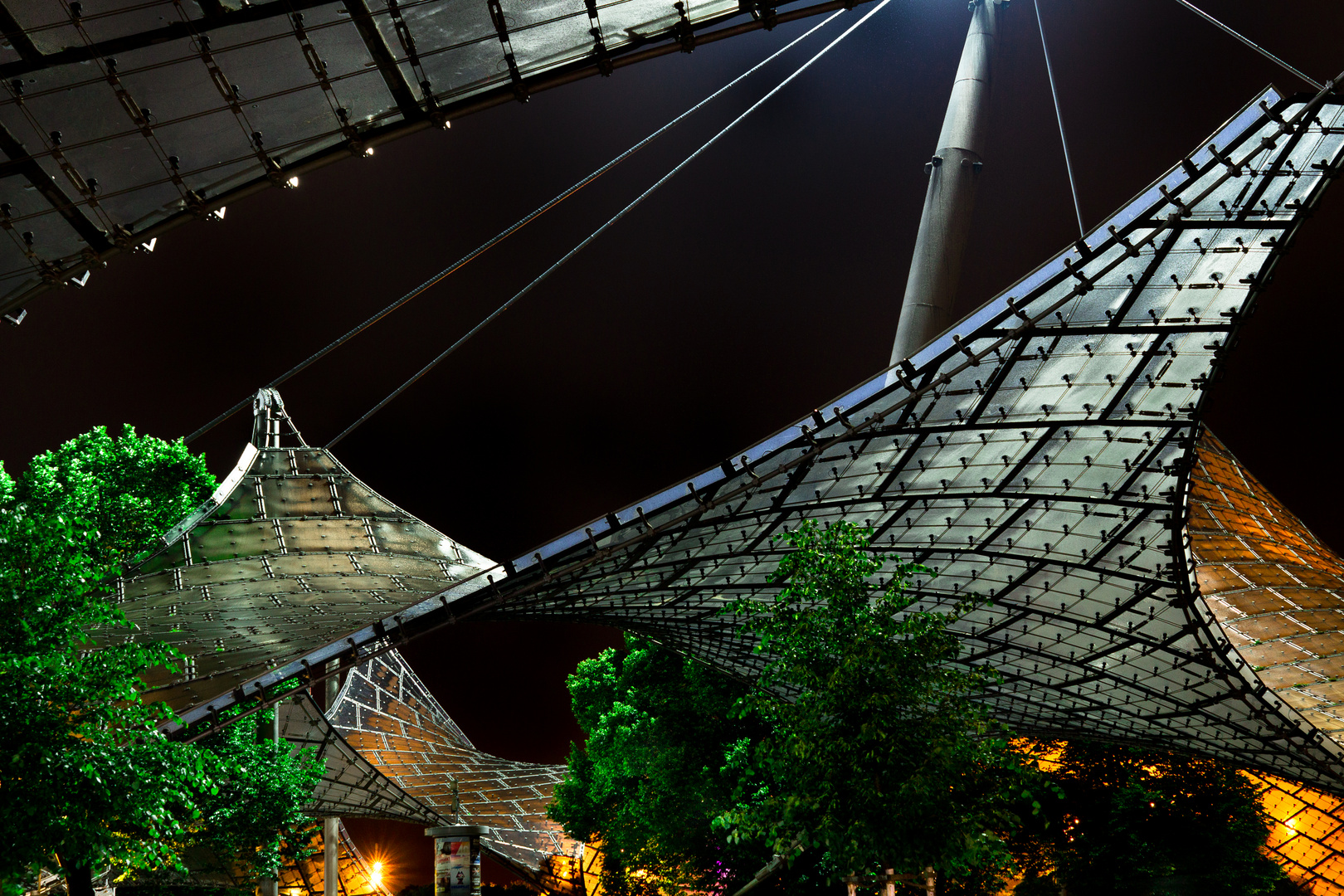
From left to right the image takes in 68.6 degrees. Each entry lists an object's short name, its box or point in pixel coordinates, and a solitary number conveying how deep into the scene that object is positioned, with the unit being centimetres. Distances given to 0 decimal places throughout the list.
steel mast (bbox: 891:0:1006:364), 2933
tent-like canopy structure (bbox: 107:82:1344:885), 1953
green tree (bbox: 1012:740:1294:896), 3712
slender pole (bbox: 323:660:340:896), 4625
